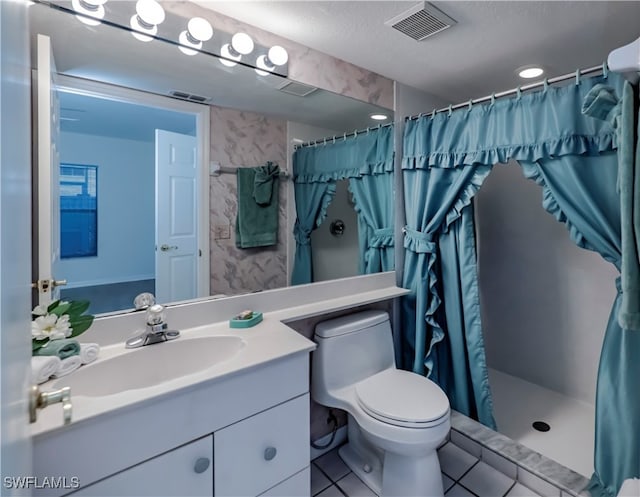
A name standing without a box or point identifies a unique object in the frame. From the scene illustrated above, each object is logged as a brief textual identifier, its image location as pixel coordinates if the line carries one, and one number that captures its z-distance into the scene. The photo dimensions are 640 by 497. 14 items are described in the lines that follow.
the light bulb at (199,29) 1.35
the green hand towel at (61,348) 0.92
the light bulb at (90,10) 1.14
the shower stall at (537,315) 2.08
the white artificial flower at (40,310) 0.93
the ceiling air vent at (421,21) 1.41
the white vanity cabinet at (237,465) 0.86
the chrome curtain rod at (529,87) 1.39
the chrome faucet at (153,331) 1.17
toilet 1.36
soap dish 1.37
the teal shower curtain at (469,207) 1.32
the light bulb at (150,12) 1.24
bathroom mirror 1.14
